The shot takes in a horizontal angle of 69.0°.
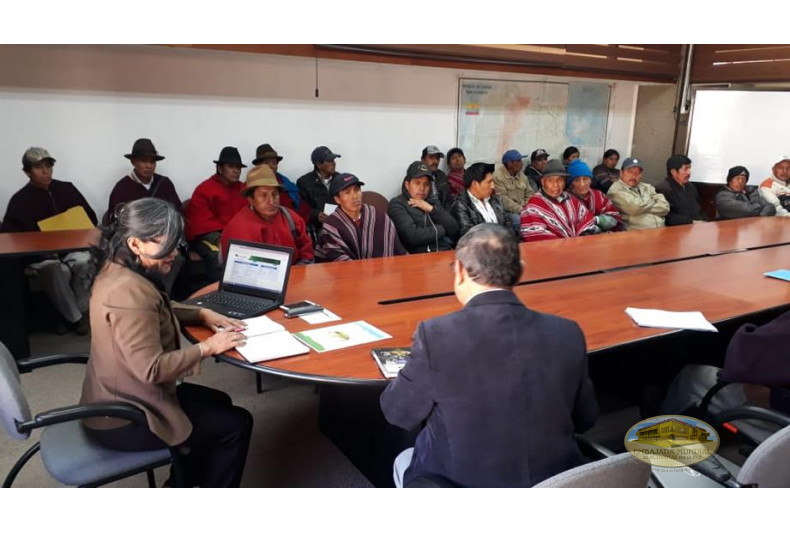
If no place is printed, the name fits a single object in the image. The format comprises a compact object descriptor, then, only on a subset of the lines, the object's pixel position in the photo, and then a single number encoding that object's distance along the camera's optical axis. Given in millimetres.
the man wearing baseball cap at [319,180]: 5054
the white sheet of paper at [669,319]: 2160
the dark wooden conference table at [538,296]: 2002
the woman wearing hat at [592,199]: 4699
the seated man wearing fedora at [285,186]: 4820
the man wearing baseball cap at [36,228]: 3910
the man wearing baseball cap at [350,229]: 3342
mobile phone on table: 2182
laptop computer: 2262
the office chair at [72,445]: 1604
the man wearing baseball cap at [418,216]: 3963
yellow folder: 4027
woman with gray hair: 1640
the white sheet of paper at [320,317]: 2143
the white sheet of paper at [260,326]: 1997
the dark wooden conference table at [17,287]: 3407
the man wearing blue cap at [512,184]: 6125
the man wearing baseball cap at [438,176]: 5680
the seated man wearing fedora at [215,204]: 4477
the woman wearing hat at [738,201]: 5602
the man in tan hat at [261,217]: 3061
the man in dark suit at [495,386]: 1344
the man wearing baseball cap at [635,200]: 5102
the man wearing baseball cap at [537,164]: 6559
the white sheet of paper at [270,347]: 1803
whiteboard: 6738
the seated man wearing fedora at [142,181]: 4359
